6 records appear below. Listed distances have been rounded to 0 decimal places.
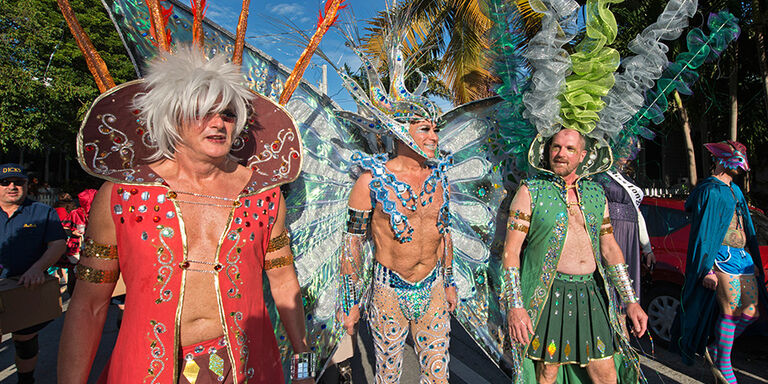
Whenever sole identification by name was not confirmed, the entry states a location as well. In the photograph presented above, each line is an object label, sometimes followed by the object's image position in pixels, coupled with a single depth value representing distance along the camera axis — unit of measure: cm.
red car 442
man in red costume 150
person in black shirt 337
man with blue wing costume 248
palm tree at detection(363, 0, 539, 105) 872
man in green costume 253
